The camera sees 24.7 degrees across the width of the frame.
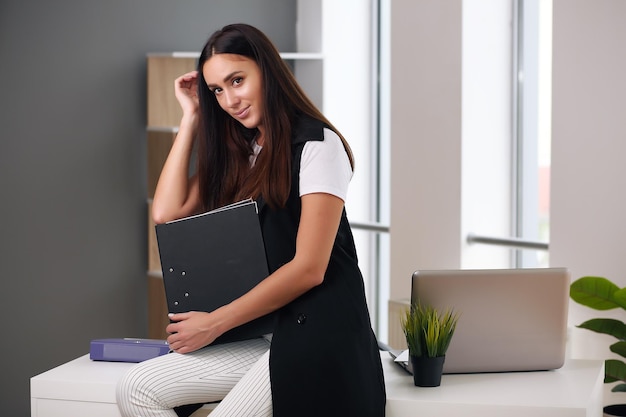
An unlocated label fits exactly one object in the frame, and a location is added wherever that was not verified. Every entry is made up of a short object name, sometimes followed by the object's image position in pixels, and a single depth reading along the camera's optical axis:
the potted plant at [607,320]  4.18
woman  3.18
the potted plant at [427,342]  3.27
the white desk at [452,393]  3.15
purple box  3.58
